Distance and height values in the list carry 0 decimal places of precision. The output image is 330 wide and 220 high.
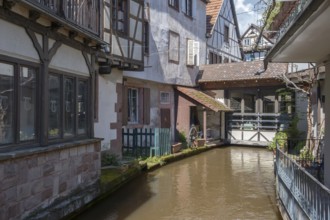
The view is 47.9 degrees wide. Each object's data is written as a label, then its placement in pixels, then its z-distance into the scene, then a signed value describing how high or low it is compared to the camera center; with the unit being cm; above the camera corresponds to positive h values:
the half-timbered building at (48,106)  545 +18
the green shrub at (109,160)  1059 -126
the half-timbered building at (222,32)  2242 +540
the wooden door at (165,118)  1680 -9
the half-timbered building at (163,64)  1480 +240
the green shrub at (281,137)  1495 -95
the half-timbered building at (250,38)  3651 +769
